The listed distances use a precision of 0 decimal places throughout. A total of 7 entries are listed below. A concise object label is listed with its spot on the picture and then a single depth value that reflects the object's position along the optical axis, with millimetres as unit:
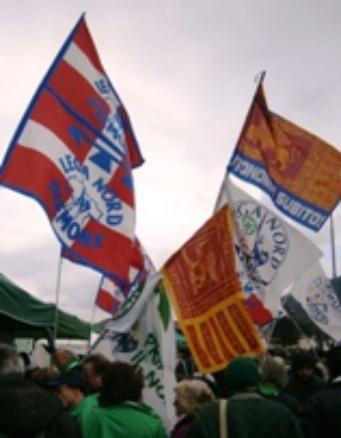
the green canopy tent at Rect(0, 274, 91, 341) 8180
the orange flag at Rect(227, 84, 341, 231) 9227
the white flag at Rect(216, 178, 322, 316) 7902
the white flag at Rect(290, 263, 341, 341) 10383
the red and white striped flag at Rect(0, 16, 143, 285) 5324
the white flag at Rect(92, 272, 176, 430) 4953
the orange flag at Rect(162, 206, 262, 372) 5043
